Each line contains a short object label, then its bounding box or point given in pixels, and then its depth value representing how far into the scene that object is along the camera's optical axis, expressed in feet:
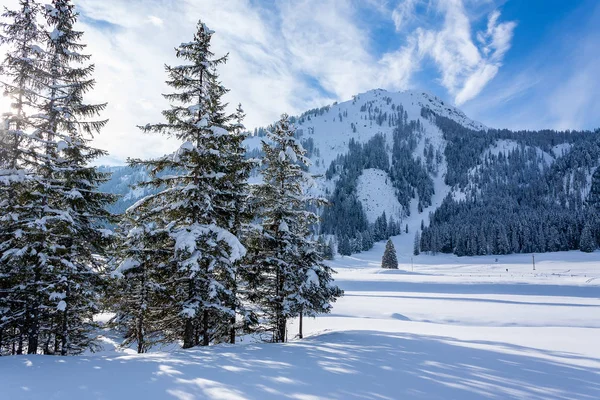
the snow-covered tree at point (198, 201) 32.63
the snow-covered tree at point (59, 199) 32.53
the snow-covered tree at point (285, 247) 41.19
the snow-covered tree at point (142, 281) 34.17
